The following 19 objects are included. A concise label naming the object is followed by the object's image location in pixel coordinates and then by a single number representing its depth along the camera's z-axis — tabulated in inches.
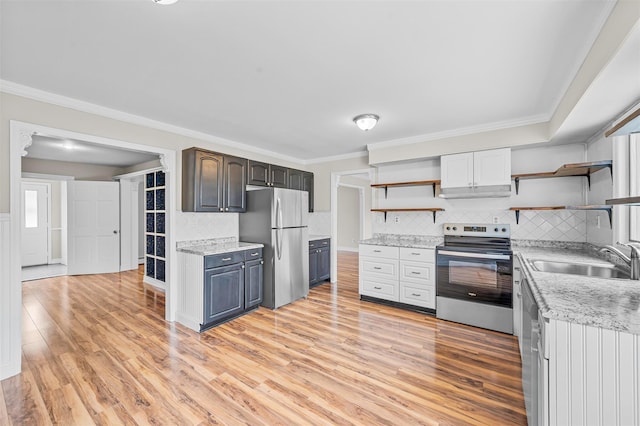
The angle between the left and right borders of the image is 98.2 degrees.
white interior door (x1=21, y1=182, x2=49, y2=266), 251.8
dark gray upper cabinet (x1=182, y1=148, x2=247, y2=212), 138.4
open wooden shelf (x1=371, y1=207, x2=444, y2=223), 157.9
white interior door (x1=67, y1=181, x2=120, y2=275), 231.0
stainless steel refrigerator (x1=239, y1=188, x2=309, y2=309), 152.3
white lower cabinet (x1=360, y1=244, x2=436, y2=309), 141.6
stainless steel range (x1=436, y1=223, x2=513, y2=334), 120.6
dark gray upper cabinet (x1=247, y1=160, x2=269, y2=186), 166.2
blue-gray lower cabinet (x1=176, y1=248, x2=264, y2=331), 125.6
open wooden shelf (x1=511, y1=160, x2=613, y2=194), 89.4
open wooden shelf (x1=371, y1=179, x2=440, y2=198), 156.2
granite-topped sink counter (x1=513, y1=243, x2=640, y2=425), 42.7
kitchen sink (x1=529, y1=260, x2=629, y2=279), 81.7
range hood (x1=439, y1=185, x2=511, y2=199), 137.2
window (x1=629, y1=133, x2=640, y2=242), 78.0
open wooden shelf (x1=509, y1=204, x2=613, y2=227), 89.6
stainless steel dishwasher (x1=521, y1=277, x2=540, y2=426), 55.2
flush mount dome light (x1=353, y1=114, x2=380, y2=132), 122.3
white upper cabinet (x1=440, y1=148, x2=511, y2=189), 134.4
